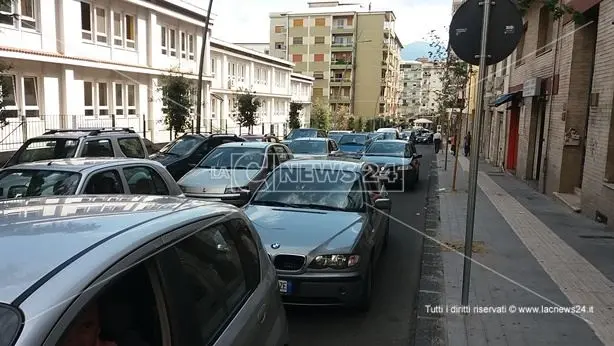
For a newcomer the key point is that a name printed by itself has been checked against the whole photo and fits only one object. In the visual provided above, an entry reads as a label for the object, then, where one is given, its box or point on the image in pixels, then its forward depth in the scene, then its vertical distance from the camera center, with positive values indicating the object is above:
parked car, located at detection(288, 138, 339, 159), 16.55 -1.08
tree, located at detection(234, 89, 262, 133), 33.62 +0.21
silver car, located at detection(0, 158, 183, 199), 5.63 -0.82
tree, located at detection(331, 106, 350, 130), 57.35 -0.60
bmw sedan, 4.97 -1.25
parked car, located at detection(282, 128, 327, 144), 25.04 -0.96
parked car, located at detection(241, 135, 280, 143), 19.97 -1.01
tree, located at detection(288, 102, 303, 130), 48.00 -0.24
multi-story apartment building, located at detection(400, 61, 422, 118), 129.62 +7.09
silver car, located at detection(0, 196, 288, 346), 1.49 -0.59
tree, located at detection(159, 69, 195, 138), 23.30 +0.42
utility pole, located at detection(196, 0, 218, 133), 22.06 +0.68
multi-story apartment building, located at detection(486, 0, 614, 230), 9.98 +0.30
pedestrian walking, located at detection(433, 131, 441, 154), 36.31 -1.74
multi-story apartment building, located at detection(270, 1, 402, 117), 80.19 +10.09
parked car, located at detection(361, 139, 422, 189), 15.19 -1.36
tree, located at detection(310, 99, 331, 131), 52.91 -0.39
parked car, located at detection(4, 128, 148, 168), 9.38 -0.74
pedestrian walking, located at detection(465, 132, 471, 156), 31.52 -1.65
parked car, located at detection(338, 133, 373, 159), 24.11 -1.32
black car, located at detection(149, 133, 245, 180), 14.00 -1.21
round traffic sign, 4.79 +0.86
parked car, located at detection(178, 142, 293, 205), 10.17 -1.29
